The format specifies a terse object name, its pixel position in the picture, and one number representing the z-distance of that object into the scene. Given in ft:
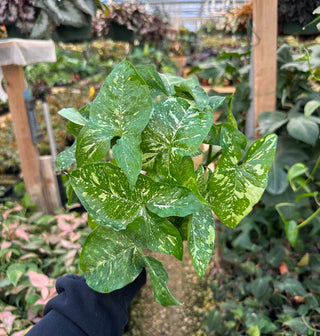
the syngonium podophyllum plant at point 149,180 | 1.16
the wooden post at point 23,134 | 5.98
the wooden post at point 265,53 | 3.97
